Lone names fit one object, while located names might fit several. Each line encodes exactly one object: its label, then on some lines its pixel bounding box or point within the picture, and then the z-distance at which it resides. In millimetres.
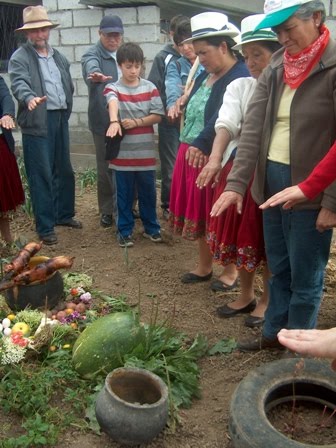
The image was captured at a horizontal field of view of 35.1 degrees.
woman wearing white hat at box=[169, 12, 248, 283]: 3596
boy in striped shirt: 4820
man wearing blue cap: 5391
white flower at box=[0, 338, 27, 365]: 2979
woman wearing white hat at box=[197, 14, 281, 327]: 3264
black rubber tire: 2256
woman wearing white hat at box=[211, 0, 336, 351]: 2543
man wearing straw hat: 4980
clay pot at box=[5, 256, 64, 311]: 3580
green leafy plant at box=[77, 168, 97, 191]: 7440
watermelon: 2963
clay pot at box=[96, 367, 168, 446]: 2402
